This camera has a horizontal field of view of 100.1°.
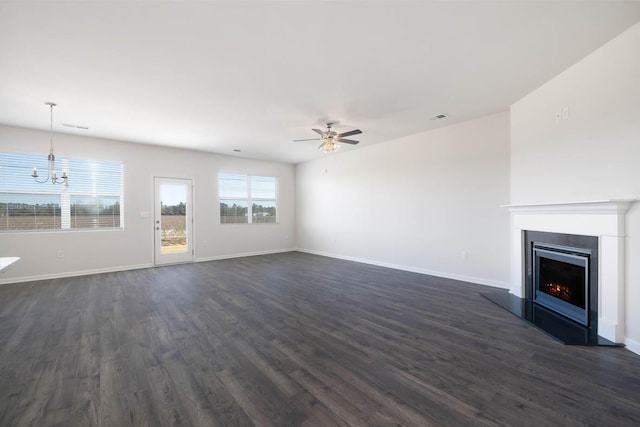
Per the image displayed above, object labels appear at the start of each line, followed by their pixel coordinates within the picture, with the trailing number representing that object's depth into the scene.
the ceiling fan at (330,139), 4.45
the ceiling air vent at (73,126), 4.65
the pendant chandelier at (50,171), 4.85
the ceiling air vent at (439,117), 4.34
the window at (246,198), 7.29
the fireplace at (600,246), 2.47
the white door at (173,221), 6.23
